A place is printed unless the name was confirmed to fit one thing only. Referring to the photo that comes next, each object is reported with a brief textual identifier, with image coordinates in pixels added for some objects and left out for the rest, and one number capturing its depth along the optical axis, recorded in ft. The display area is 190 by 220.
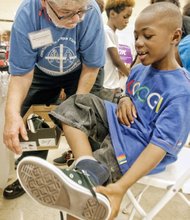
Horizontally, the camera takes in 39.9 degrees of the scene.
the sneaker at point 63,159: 6.38
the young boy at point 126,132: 2.34
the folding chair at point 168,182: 2.81
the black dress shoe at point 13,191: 4.98
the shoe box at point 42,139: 3.84
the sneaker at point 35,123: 4.03
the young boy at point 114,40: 6.22
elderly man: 3.22
